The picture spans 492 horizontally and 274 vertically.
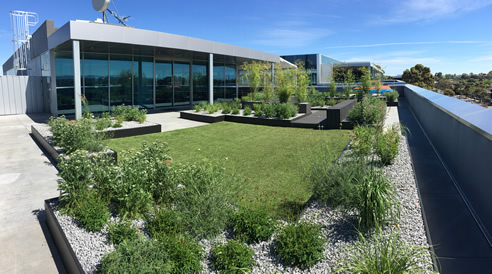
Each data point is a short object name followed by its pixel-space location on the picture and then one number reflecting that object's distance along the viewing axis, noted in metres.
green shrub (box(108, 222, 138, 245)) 3.47
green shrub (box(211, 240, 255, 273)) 3.01
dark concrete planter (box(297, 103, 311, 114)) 16.41
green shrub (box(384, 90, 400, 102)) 21.34
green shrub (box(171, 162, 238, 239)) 3.58
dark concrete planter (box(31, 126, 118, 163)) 7.52
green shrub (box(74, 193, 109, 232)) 3.76
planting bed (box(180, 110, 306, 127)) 13.79
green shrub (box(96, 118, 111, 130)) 10.44
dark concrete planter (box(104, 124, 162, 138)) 10.84
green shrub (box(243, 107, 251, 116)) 15.26
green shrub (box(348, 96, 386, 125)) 11.09
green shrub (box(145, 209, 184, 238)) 3.58
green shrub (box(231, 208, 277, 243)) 3.50
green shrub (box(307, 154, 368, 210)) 3.99
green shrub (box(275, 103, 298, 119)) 13.85
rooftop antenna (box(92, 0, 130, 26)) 13.90
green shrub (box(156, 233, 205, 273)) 3.01
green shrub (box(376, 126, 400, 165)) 5.93
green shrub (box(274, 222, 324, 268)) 3.09
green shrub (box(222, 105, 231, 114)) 15.73
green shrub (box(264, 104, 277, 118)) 14.32
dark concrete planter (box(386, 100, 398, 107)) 21.17
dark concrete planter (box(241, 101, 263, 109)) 17.94
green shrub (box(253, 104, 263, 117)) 14.80
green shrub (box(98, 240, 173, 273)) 2.79
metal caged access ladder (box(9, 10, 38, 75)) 20.95
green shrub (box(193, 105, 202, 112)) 16.12
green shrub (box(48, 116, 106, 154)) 7.50
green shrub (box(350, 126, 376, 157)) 5.82
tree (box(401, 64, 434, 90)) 58.69
